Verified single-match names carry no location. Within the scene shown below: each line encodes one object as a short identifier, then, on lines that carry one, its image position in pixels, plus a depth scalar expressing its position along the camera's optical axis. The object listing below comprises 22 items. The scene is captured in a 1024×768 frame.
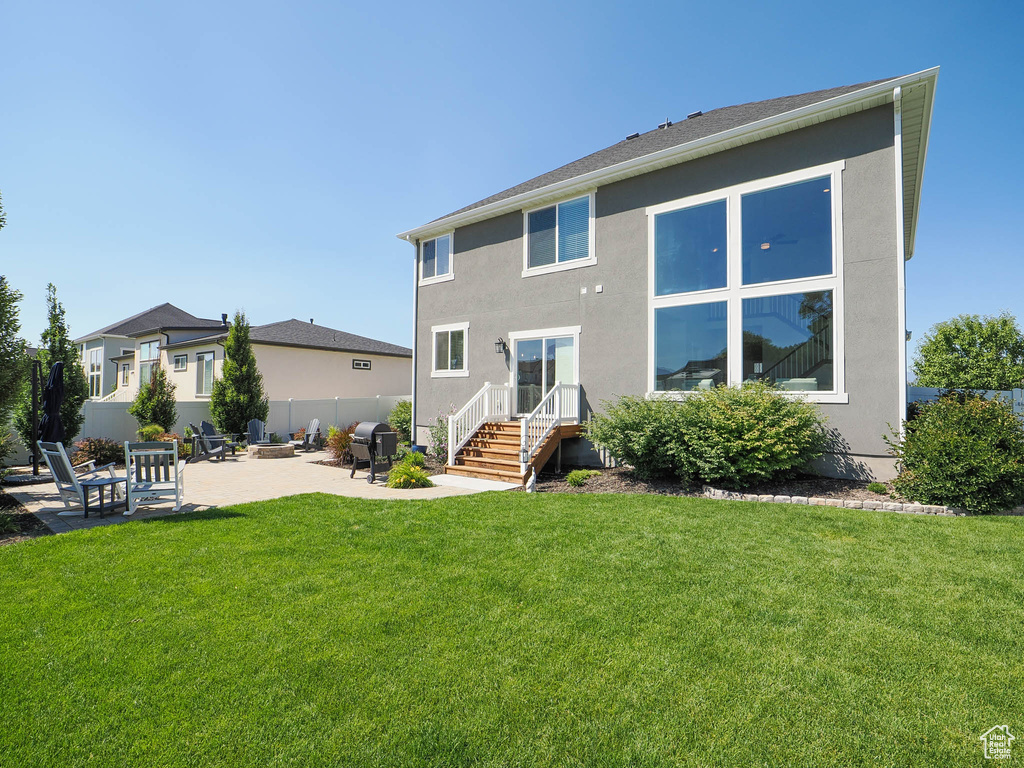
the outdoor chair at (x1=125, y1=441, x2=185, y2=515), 6.82
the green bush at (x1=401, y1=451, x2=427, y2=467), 10.44
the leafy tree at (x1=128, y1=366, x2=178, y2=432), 15.44
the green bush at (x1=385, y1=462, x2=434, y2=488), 9.21
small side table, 6.60
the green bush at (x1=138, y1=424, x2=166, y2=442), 14.41
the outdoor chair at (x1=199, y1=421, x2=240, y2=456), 14.20
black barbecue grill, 10.41
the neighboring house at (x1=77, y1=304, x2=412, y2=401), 19.77
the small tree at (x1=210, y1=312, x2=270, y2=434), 16.91
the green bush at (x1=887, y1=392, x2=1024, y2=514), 6.32
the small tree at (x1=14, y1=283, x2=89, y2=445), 12.72
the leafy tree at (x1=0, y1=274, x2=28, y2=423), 7.14
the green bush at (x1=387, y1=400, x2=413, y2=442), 15.38
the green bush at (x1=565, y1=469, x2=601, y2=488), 9.12
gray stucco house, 8.05
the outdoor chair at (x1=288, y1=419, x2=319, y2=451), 16.89
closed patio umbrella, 8.74
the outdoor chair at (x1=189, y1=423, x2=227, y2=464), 13.63
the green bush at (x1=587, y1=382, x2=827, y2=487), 7.62
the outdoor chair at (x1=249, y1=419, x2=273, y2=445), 16.31
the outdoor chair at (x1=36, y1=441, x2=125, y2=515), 6.72
